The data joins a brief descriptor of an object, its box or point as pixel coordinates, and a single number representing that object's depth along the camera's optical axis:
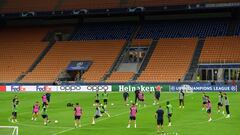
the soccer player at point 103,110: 39.96
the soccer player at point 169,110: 33.43
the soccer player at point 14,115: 37.92
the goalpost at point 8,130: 27.02
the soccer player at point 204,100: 42.62
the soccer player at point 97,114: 35.50
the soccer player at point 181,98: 44.81
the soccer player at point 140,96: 46.84
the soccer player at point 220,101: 40.23
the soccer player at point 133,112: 32.94
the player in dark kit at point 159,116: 30.50
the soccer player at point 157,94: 48.75
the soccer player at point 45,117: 35.28
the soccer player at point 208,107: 36.56
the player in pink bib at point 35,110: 38.20
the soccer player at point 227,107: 37.91
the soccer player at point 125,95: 48.65
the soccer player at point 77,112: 33.38
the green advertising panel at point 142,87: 66.81
